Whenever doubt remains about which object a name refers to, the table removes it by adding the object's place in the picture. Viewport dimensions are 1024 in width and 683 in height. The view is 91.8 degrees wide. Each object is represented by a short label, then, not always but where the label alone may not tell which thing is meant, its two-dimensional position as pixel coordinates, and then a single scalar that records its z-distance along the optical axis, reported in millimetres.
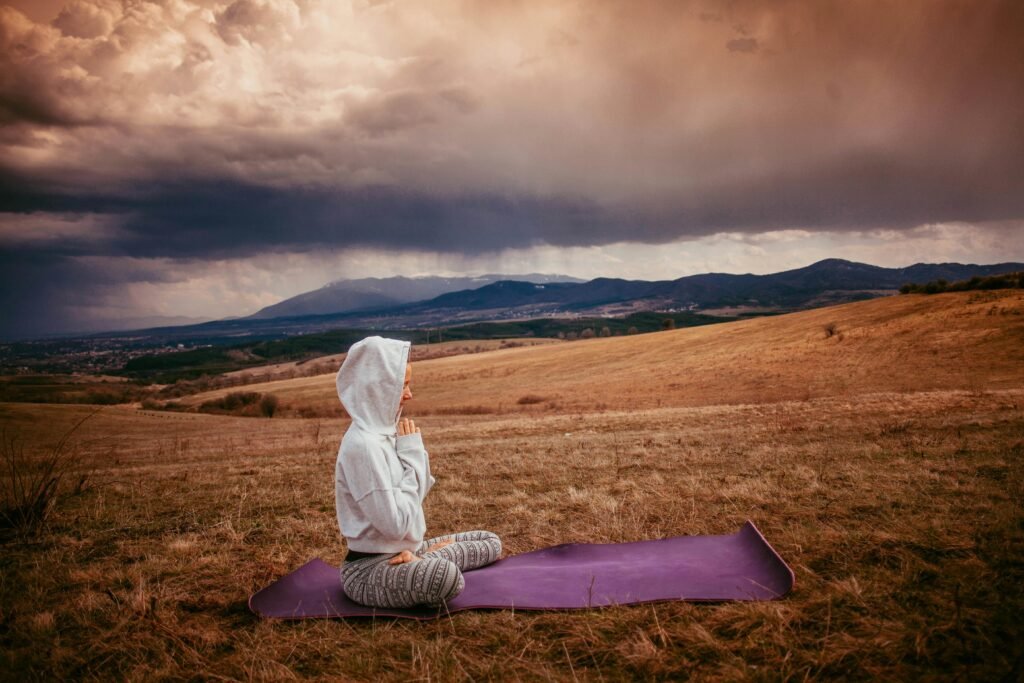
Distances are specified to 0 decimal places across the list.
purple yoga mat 4543
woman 4363
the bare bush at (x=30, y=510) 7348
